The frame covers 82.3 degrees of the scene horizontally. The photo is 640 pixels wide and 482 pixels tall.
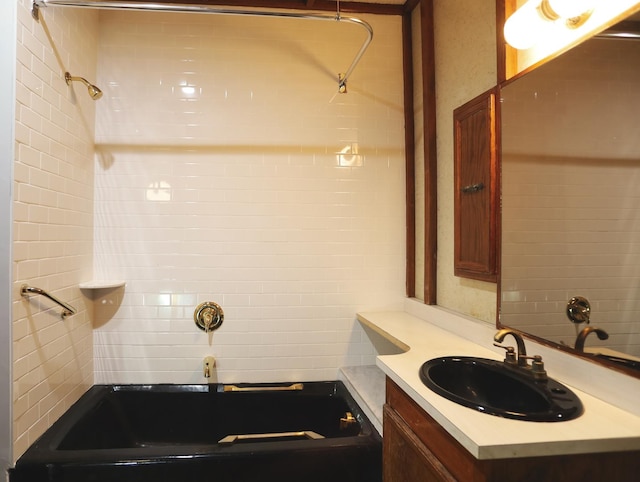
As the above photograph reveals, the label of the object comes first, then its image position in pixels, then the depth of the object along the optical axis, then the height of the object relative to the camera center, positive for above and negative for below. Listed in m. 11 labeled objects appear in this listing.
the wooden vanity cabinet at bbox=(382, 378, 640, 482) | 0.84 -0.53
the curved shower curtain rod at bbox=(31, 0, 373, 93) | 1.56 +1.04
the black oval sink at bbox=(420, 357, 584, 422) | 0.93 -0.43
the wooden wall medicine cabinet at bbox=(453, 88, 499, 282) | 1.57 +0.27
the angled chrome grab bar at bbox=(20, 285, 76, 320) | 1.51 -0.21
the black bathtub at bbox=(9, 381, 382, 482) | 1.48 -0.91
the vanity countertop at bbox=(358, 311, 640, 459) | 0.80 -0.43
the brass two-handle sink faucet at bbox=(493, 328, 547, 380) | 1.11 -0.36
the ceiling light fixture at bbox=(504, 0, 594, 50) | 1.14 +0.77
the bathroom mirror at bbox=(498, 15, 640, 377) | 0.97 +0.15
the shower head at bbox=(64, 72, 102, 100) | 1.83 +0.79
